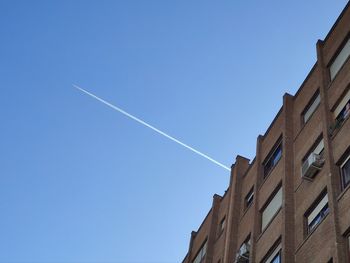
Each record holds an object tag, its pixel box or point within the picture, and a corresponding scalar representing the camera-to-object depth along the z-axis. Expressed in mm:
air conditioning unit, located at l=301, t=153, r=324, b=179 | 20422
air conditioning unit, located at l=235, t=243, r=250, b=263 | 23516
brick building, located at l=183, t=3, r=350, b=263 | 18625
